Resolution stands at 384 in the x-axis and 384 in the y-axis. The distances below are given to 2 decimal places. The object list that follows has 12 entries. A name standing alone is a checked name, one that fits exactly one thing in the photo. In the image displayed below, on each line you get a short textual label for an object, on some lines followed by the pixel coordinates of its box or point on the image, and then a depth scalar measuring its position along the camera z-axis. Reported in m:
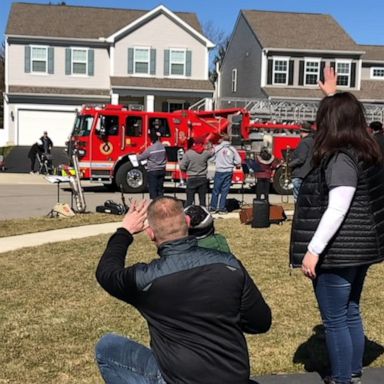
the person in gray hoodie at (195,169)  12.39
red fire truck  16.95
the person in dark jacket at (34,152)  23.66
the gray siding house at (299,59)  33.03
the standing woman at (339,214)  3.43
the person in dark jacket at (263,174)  13.47
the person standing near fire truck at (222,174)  12.96
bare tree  57.16
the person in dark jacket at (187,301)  2.59
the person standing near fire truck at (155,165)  12.62
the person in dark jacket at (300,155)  7.92
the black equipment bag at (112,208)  12.47
